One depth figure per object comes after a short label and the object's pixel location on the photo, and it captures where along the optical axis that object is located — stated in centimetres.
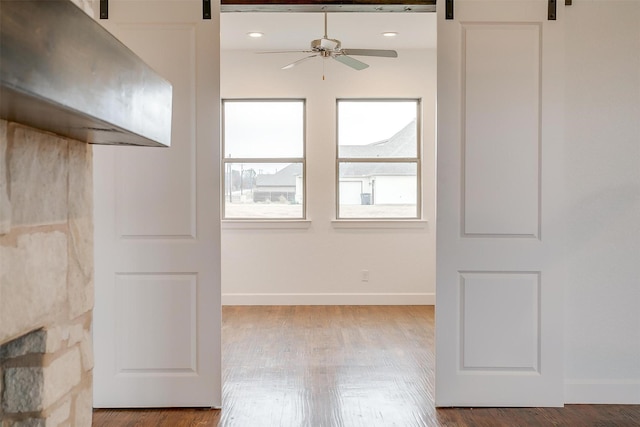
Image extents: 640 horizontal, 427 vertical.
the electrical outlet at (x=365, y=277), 557
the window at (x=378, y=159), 565
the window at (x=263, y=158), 564
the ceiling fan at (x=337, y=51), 410
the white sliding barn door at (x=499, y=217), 274
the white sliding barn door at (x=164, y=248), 272
